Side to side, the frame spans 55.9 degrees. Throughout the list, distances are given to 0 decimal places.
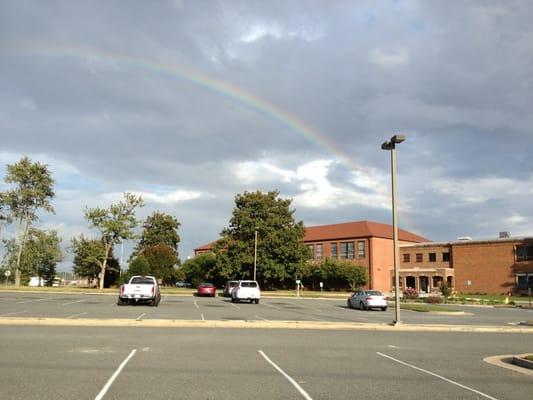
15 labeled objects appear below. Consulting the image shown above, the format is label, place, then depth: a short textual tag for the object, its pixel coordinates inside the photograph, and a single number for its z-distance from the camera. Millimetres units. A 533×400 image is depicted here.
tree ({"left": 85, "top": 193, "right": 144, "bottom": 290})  64875
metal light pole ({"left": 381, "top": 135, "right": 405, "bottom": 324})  19297
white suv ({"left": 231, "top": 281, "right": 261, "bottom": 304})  37719
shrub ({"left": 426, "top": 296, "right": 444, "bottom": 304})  44250
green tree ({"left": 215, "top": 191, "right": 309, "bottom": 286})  72375
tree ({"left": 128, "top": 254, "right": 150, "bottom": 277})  68625
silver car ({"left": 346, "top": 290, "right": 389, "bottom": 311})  32469
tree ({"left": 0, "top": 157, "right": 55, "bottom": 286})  67688
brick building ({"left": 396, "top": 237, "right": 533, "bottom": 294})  67812
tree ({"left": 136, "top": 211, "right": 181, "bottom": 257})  114000
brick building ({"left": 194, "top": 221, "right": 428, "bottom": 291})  86375
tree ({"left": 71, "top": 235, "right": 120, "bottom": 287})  64250
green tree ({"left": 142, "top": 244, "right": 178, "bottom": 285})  79188
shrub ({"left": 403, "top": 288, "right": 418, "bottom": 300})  50016
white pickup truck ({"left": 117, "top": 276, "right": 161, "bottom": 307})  28156
